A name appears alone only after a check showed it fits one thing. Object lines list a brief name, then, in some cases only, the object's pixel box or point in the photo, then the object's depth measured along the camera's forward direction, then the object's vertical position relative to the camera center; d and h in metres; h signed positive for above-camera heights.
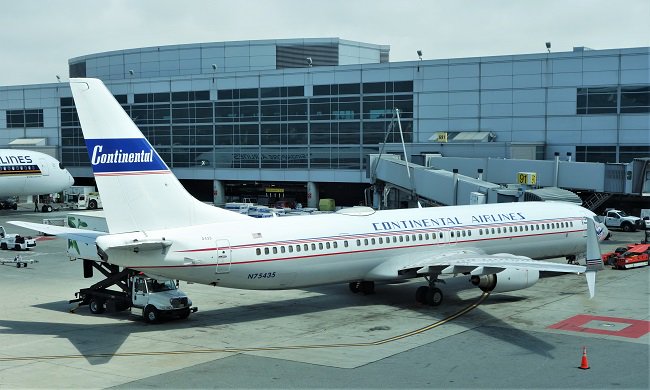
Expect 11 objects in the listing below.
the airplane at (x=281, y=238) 28.81 -4.40
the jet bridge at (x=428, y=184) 59.38 -3.63
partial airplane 88.31 -3.83
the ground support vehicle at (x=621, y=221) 70.31 -7.49
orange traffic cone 24.57 -7.47
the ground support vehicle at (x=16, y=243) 59.50 -8.25
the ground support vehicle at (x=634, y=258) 47.75 -7.58
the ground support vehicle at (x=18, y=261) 50.94 -8.55
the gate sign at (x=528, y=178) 64.88 -3.00
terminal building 78.00 +4.43
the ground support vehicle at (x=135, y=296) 32.47 -7.18
